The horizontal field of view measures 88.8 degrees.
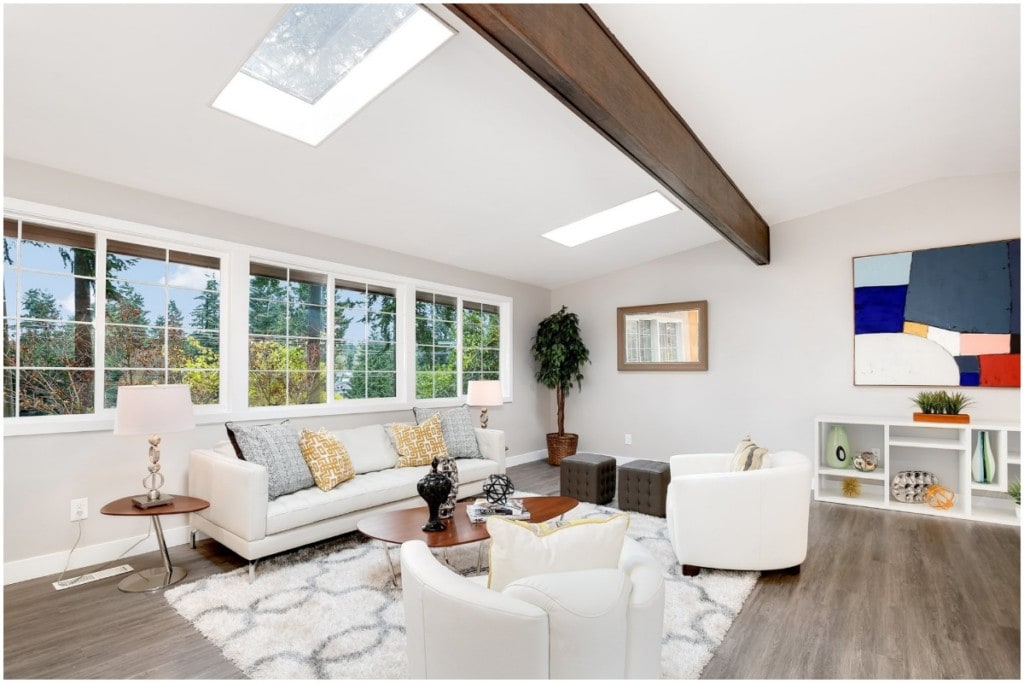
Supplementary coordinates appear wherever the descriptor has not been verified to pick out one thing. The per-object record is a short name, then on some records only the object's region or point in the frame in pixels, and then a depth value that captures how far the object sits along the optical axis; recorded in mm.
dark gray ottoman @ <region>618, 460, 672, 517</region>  4203
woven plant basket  6438
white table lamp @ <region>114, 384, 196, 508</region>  2855
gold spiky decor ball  4922
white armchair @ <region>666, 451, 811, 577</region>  2996
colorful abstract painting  4488
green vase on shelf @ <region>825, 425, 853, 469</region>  4949
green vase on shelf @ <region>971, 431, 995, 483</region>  4328
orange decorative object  4520
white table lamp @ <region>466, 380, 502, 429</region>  4957
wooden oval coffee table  2701
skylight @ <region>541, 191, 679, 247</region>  4754
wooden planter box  4337
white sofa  2996
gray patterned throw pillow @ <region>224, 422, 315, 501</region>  3361
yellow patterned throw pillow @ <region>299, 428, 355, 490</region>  3590
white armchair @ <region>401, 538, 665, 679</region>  1275
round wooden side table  2848
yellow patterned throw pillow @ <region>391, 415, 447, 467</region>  4309
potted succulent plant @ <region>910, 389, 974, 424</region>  4480
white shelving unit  4301
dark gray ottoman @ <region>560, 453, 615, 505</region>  4582
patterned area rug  2156
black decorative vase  2845
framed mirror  5973
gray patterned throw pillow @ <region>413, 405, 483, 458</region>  4660
